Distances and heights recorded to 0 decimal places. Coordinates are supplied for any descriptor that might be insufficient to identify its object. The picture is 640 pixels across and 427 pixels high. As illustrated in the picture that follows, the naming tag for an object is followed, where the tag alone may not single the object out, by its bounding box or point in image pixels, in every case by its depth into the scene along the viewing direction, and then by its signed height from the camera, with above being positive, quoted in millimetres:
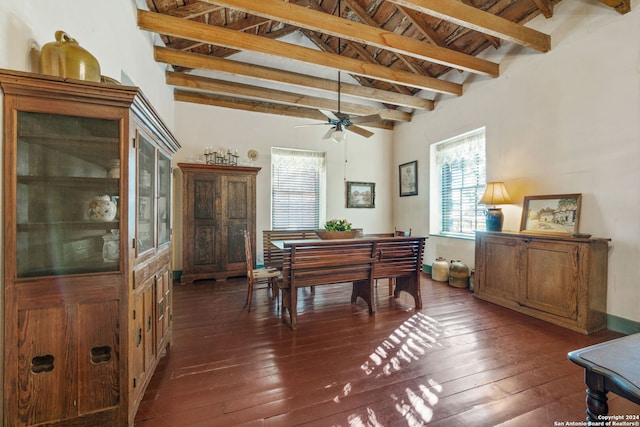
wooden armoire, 4273 -113
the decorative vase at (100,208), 1347 +17
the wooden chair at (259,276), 3133 -790
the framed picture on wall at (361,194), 5797 +377
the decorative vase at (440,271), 4488 -1020
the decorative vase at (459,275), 4137 -1009
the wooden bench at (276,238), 3780 -421
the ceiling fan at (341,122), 3654 +1261
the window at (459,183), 4270 +498
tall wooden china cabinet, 1188 -188
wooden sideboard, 2621 -731
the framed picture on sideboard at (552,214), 2977 -35
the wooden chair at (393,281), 3816 -1044
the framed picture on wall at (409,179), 5434 +691
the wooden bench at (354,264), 2762 -604
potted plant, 3377 -260
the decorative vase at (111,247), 1370 -186
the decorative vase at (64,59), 1288 +750
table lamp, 3549 +135
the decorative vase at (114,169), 1368 +221
